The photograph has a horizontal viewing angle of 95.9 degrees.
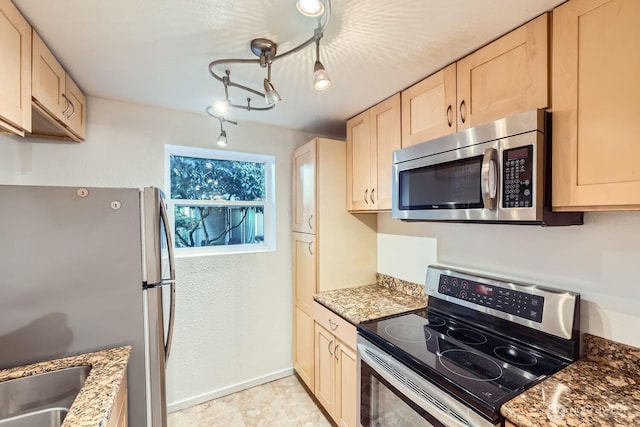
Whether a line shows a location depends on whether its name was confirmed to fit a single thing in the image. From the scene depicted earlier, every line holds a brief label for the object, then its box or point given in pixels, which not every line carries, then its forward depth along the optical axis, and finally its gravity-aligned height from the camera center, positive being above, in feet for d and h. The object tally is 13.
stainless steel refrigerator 3.94 -0.98
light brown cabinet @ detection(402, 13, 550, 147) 3.64 +1.84
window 7.38 +0.31
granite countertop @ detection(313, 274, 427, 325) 5.83 -2.06
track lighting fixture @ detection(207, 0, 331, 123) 2.85 +2.10
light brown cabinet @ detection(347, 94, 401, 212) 6.03 +1.29
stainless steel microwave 3.49 +0.49
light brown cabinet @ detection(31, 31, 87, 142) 4.01 +1.84
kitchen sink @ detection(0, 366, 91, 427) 3.65 -2.44
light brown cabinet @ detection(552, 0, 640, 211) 2.96 +1.15
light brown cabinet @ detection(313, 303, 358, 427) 5.65 -3.33
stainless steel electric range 3.46 -2.09
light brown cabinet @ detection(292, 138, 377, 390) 7.24 -0.66
